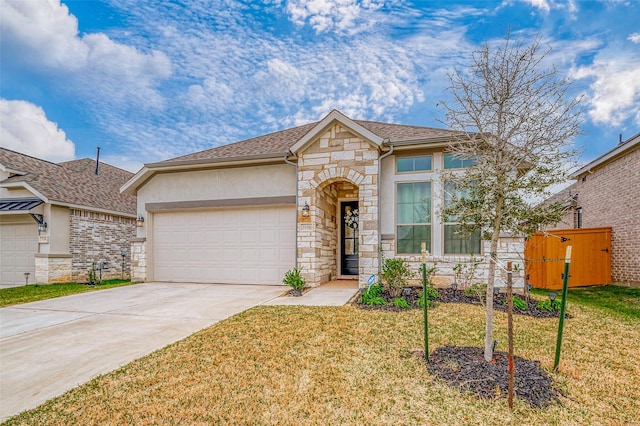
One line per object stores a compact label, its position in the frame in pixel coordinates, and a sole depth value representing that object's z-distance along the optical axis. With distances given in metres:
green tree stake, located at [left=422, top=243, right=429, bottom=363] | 3.80
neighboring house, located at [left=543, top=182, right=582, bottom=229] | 13.48
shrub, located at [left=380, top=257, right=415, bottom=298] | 7.30
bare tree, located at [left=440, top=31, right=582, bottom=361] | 3.63
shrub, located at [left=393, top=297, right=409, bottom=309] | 6.41
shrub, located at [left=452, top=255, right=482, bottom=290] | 7.74
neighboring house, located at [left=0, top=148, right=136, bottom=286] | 11.33
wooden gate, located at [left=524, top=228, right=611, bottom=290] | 9.74
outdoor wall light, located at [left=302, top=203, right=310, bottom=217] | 8.60
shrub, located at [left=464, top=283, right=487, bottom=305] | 6.07
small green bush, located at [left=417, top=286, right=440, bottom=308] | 6.89
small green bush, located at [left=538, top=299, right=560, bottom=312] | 6.32
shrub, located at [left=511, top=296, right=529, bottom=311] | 6.47
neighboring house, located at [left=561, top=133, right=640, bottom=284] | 9.33
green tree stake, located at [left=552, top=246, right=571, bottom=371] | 3.27
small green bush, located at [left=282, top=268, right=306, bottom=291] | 7.99
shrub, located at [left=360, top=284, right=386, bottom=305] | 6.67
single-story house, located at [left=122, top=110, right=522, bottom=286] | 8.29
